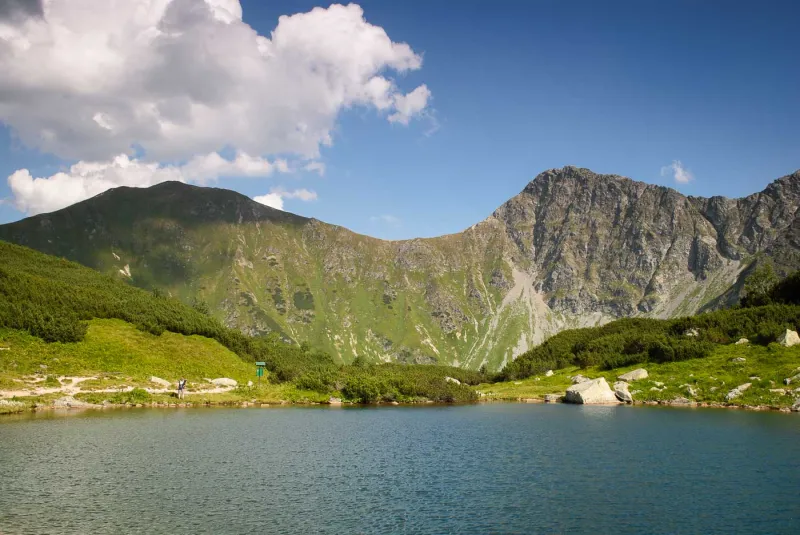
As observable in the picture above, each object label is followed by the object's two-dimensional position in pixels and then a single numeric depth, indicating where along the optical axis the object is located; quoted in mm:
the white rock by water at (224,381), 114812
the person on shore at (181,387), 98269
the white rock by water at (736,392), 91281
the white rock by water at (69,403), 82312
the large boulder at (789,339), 103500
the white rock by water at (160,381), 102162
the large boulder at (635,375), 115562
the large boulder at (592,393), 109162
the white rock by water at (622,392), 106931
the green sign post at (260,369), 130000
